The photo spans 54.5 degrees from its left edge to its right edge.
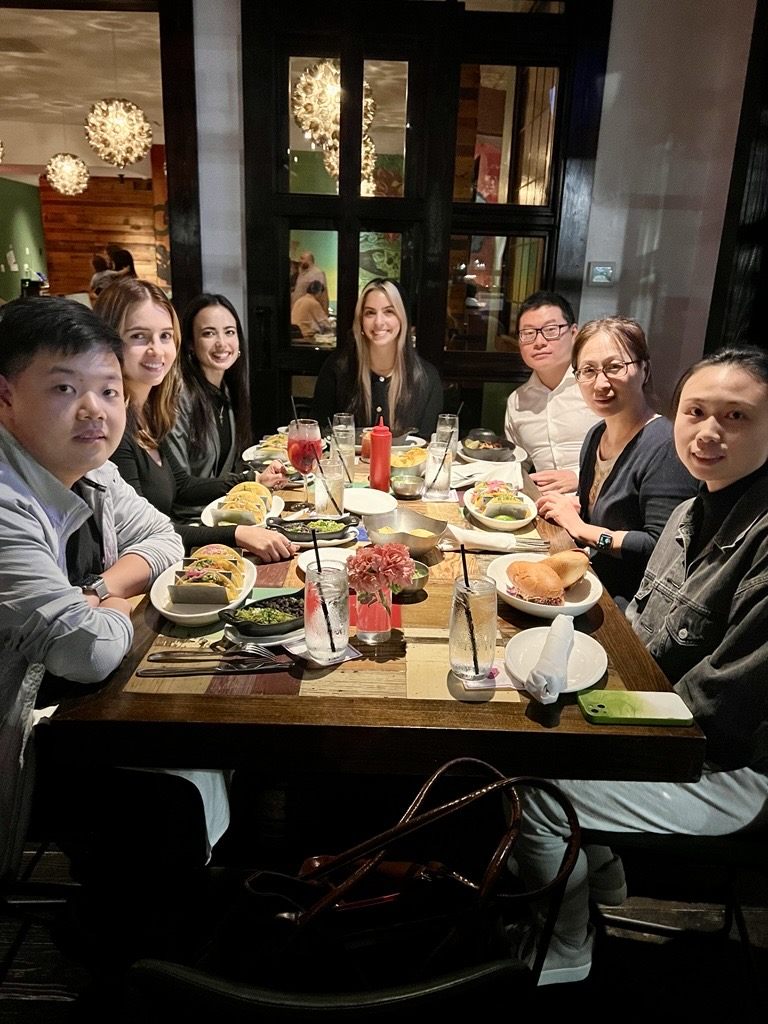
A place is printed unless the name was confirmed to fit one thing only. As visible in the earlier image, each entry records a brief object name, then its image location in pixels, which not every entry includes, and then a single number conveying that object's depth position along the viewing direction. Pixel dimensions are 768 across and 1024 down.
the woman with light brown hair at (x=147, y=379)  2.14
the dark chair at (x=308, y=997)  0.56
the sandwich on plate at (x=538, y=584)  1.44
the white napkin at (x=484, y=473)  2.43
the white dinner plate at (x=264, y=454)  2.60
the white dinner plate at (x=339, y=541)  1.78
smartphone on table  1.11
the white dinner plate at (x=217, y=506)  1.96
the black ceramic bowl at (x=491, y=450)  2.67
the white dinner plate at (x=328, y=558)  1.62
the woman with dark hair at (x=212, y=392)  2.70
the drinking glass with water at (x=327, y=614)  1.26
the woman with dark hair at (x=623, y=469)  2.02
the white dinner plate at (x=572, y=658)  1.21
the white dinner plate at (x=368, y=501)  2.05
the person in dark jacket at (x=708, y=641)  1.24
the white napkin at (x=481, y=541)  1.81
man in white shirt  3.05
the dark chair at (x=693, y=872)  1.26
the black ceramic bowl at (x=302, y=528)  1.80
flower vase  1.33
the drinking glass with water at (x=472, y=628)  1.22
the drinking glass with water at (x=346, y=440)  2.40
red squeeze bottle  2.23
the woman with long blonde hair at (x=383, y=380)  3.30
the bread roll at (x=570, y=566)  1.50
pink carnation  1.30
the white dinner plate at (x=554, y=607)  1.42
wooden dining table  1.09
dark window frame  3.36
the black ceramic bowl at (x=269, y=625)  1.30
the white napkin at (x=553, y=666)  1.15
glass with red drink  2.24
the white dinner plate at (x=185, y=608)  1.35
